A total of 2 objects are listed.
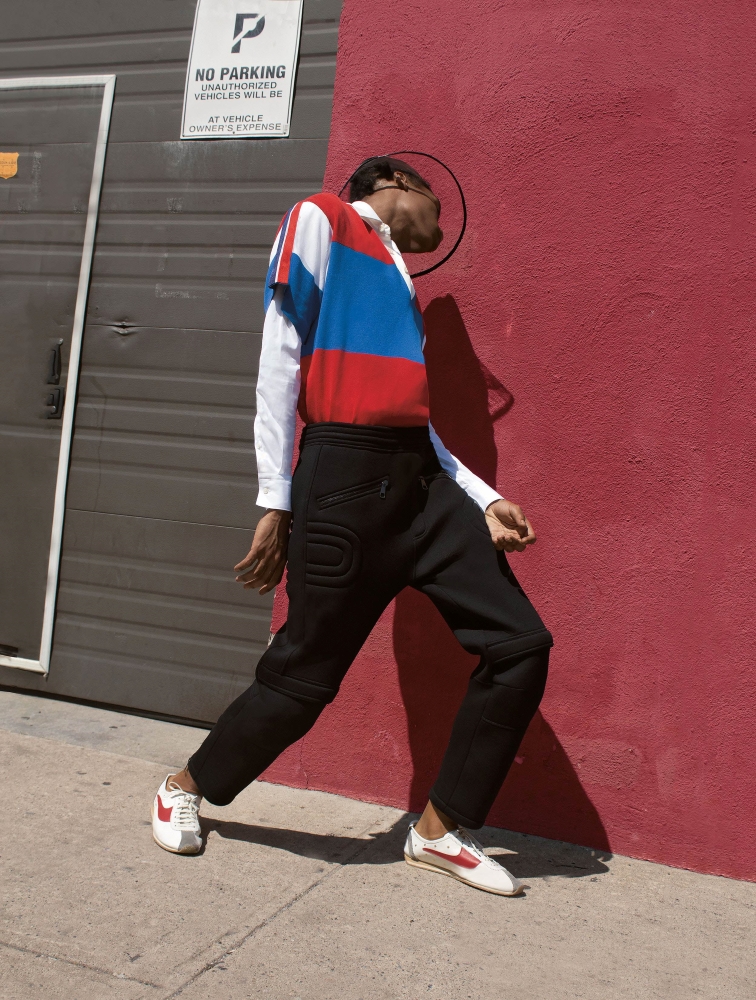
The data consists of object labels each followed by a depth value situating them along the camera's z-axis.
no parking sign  3.72
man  2.66
